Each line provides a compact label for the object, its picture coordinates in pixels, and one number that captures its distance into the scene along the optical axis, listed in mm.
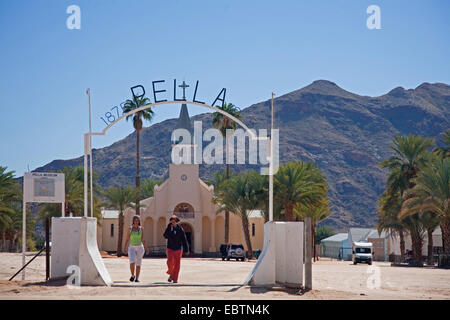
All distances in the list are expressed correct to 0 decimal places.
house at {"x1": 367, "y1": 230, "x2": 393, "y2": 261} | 89500
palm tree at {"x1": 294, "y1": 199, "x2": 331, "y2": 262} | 49419
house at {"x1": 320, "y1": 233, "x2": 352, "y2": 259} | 102312
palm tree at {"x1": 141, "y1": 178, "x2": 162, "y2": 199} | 81125
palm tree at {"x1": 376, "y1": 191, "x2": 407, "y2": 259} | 49312
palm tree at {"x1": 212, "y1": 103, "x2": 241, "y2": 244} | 61812
